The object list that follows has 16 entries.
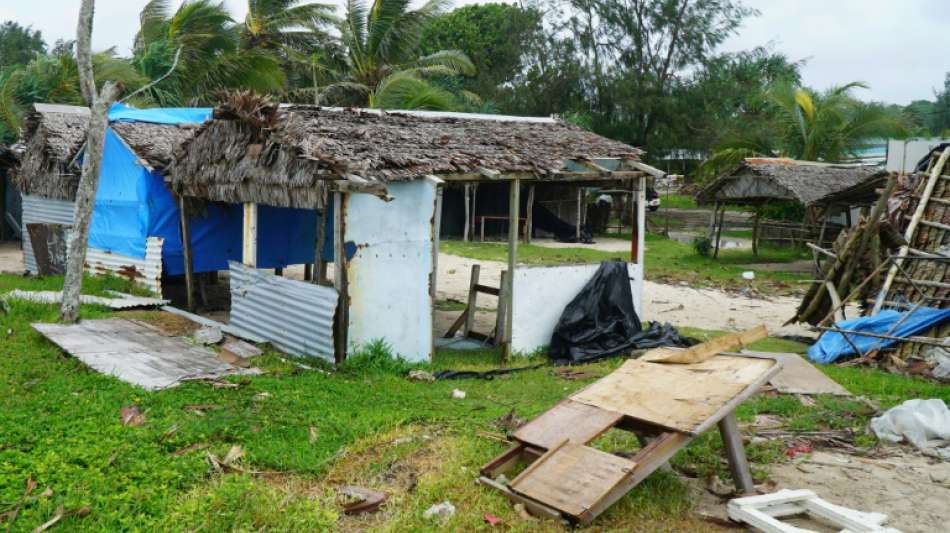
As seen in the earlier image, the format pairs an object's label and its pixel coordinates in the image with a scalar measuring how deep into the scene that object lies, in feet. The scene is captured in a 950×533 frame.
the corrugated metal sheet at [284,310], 29.17
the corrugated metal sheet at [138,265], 40.55
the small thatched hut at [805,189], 64.80
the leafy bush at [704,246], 74.23
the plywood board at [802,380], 27.17
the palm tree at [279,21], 75.15
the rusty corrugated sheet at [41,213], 47.47
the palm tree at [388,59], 70.38
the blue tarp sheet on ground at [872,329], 32.20
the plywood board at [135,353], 25.48
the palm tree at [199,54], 62.59
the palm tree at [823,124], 84.69
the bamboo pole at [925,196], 37.65
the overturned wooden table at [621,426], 15.62
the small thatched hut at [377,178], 28.94
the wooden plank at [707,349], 19.27
